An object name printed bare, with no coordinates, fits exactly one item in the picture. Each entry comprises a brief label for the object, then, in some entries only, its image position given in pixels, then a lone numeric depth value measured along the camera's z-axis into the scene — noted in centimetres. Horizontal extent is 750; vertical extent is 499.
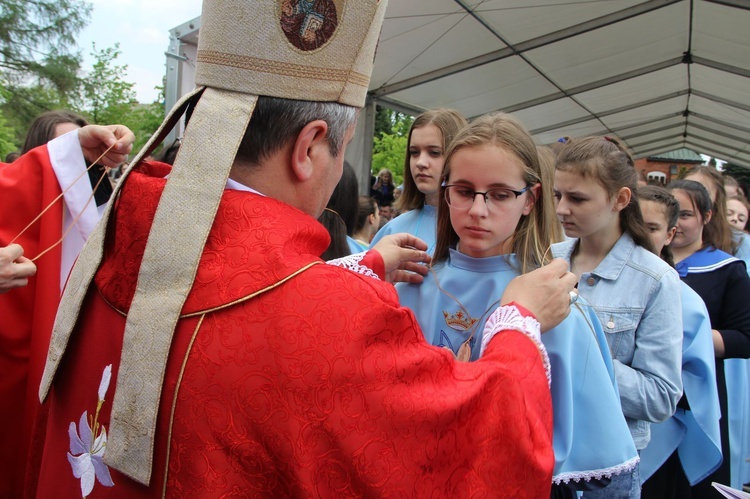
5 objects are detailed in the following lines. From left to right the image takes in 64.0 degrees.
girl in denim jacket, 224
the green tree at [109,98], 2067
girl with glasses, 174
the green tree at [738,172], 2515
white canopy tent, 767
